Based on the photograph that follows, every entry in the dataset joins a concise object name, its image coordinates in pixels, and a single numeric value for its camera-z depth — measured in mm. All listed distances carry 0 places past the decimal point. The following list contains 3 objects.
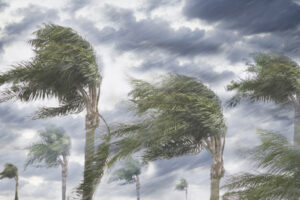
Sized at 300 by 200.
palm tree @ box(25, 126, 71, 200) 29781
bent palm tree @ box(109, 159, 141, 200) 36250
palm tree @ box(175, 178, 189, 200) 49438
